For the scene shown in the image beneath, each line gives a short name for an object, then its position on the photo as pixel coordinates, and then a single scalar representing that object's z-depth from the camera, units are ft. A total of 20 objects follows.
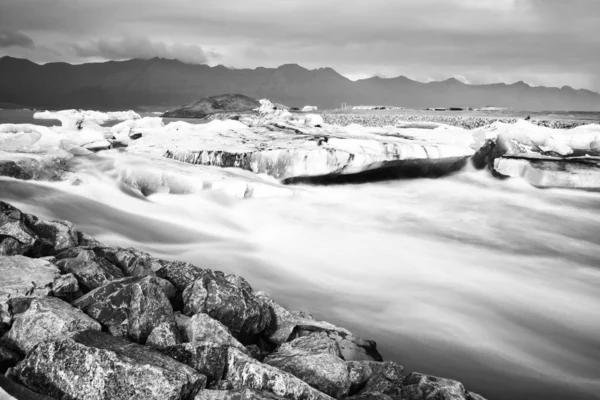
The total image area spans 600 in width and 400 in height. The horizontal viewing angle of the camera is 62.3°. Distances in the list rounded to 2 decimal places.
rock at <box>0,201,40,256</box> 18.20
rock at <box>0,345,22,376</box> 12.02
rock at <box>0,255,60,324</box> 14.19
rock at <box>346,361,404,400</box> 13.21
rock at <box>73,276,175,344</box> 14.37
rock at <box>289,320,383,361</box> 17.15
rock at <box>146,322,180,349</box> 13.48
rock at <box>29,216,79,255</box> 20.79
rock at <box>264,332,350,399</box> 13.19
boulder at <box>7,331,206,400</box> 10.73
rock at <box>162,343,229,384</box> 12.48
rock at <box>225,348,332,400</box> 11.82
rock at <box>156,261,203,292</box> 18.35
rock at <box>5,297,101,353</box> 12.87
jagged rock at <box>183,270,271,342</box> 16.21
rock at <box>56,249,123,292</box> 17.24
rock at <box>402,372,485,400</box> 13.07
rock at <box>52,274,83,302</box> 15.74
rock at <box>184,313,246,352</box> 14.24
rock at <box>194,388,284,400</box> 10.82
